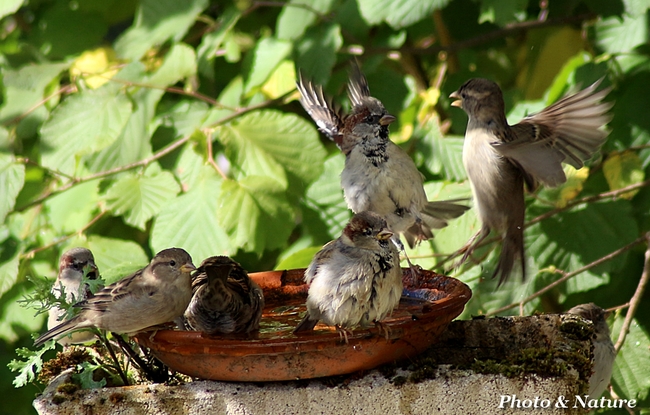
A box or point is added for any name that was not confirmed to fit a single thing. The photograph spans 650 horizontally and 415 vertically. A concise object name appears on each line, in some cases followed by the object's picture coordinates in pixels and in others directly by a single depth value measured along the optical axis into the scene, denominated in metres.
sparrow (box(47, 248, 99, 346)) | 7.58
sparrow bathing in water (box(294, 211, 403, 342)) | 4.83
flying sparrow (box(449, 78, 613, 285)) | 6.11
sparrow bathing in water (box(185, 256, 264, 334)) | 5.27
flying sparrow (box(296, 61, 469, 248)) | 6.31
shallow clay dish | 4.51
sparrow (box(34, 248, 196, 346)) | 5.14
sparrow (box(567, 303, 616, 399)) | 6.97
